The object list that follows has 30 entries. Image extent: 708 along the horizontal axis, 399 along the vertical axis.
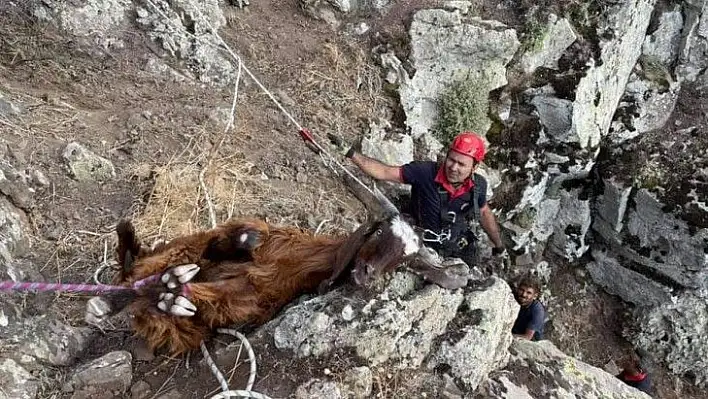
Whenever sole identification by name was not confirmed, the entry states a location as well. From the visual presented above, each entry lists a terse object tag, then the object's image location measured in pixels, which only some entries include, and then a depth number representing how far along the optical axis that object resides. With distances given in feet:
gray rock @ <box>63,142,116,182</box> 14.48
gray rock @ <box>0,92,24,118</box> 14.89
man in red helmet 15.56
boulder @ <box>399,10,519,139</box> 22.85
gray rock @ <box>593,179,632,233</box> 24.99
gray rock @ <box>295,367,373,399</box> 9.23
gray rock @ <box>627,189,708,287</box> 23.88
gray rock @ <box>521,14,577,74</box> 24.00
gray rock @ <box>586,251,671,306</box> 25.58
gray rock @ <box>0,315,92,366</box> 10.41
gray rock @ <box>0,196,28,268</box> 11.68
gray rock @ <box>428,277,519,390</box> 10.27
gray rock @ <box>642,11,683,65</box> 26.84
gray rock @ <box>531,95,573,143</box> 23.71
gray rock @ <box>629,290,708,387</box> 24.75
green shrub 22.75
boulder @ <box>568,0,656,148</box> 23.94
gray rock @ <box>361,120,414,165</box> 20.72
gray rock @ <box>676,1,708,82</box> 26.40
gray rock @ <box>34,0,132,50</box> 17.17
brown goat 10.07
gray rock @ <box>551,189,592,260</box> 26.30
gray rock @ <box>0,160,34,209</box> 12.87
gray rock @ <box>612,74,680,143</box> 26.35
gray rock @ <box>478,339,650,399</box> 10.73
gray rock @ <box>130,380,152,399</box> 9.83
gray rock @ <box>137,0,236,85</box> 18.63
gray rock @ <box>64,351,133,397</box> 9.86
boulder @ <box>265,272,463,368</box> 9.70
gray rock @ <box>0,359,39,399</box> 9.70
